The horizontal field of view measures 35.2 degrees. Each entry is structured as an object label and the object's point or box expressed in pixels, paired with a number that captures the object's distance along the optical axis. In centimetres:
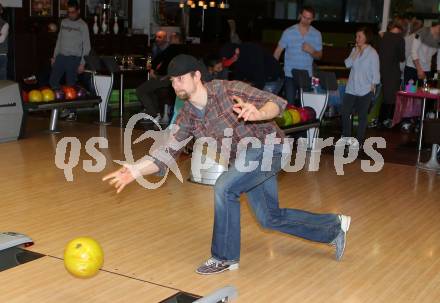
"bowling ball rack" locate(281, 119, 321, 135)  566
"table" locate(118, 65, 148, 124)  796
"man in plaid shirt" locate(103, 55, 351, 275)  288
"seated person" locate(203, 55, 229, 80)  586
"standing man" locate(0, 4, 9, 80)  783
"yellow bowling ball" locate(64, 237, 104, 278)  287
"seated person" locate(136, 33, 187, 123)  721
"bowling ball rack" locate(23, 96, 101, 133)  652
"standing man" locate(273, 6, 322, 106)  651
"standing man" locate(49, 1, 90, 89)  782
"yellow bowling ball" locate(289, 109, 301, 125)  588
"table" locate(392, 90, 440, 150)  779
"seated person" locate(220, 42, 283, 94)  643
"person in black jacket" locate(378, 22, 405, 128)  779
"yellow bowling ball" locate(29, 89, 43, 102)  670
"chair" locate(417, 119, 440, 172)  552
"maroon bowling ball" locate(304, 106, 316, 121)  619
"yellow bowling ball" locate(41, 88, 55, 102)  680
